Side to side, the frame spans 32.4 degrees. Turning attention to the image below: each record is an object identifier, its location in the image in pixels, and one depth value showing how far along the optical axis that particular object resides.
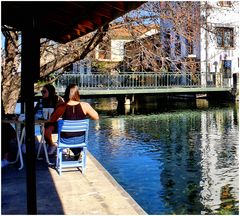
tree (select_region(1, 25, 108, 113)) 9.38
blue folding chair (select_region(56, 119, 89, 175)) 6.43
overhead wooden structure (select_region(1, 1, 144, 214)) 3.96
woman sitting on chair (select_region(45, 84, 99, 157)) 6.84
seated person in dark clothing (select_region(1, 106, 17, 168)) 4.32
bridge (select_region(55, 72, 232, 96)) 25.34
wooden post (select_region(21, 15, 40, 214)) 3.95
